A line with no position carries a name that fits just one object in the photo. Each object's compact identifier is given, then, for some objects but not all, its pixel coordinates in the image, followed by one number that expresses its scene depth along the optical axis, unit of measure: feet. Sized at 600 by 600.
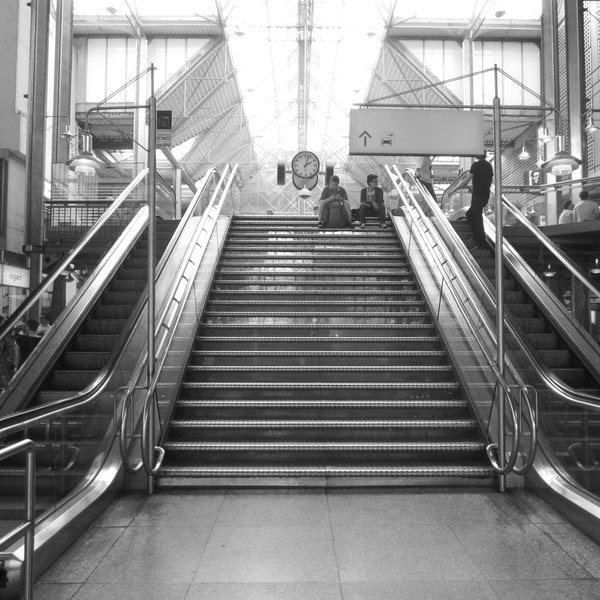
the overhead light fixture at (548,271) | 37.18
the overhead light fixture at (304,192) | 60.23
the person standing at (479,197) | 26.23
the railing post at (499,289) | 13.79
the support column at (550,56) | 44.50
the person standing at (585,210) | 29.53
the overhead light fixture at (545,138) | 37.83
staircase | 15.10
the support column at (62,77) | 43.75
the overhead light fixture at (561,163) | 32.71
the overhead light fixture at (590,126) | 38.47
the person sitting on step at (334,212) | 30.12
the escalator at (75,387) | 10.62
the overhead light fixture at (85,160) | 34.71
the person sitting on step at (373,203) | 32.91
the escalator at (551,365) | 12.34
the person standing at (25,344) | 24.00
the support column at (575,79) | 38.65
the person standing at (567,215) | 30.99
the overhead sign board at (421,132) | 16.35
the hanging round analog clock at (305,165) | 59.06
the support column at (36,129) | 37.78
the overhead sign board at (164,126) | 18.42
